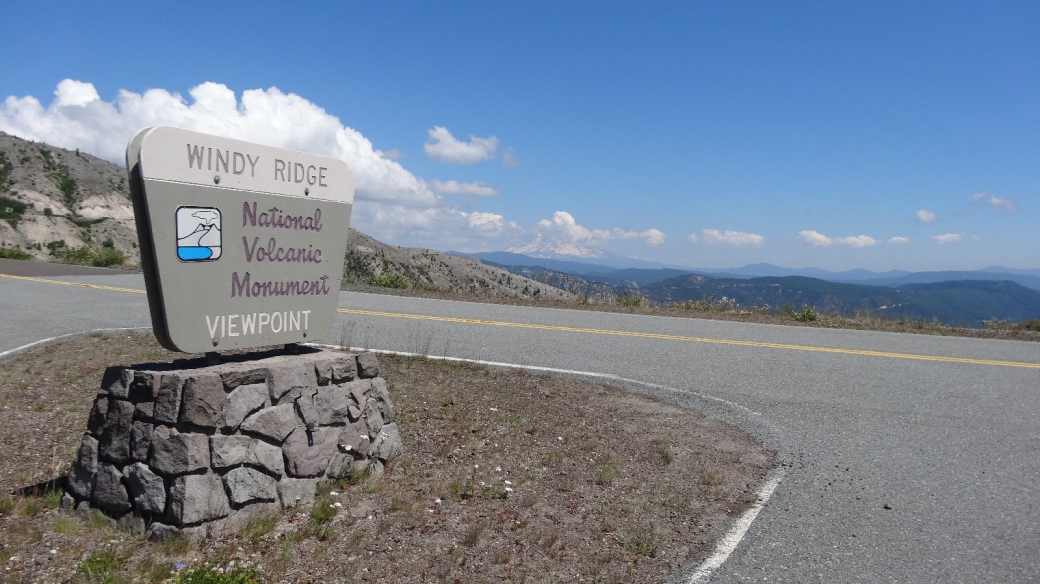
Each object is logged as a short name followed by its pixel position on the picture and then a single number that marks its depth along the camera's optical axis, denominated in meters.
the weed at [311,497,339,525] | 4.06
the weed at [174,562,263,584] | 3.11
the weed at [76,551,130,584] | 3.26
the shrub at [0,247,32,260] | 27.10
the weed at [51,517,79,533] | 3.70
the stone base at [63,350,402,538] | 3.71
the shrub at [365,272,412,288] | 20.87
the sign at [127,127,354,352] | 3.87
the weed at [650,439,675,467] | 5.29
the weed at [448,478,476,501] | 4.52
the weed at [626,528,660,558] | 3.83
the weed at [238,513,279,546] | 3.78
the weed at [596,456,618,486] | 4.83
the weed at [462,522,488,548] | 3.85
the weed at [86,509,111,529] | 3.79
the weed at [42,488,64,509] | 4.01
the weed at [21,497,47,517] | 3.88
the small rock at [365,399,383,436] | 4.96
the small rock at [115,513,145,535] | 3.73
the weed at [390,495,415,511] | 4.27
